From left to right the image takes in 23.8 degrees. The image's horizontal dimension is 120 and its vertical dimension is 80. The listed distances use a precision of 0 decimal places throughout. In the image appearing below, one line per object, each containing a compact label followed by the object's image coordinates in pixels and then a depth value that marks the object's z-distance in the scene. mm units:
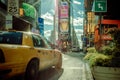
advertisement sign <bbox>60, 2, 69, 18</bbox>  99938
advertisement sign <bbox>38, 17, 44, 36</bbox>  31156
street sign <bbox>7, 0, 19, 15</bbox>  14862
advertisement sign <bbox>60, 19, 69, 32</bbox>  105812
